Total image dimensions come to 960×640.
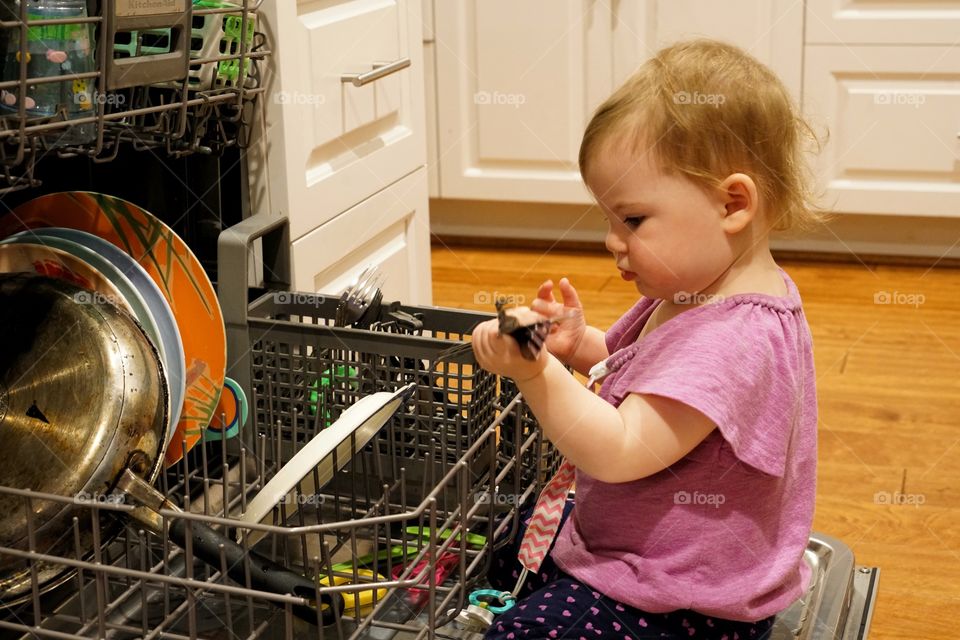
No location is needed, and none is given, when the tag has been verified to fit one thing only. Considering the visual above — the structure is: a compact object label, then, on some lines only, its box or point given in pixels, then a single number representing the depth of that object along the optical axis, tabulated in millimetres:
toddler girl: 1723
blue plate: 1932
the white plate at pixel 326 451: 1682
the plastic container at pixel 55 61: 1698
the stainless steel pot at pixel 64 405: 1769
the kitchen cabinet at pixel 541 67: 3647
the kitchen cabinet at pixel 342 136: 2081
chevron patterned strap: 1810
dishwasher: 1751
